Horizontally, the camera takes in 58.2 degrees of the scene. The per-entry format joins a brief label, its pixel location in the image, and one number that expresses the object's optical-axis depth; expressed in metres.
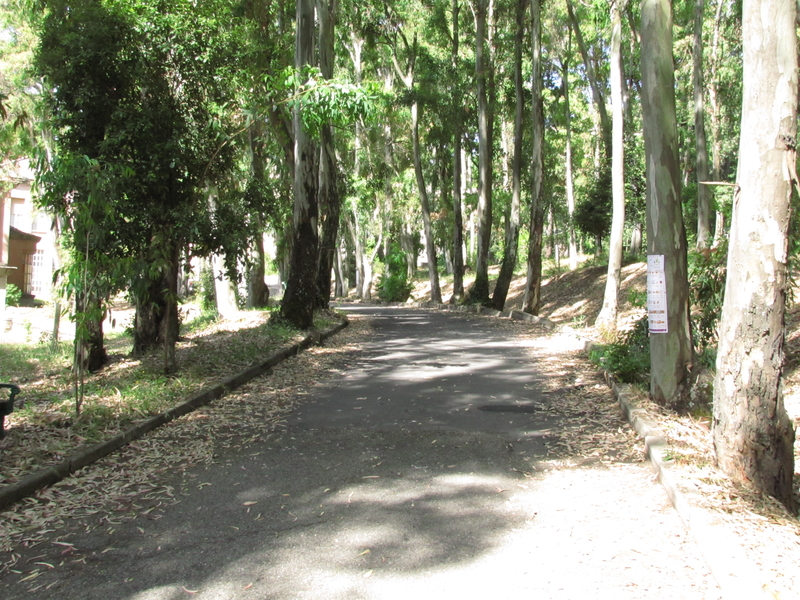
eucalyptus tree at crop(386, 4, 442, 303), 30.16
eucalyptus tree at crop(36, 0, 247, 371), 9.36
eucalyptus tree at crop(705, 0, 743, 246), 27.14
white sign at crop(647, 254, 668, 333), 7.48
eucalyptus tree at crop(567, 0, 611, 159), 21.37
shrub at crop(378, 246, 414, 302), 40.81
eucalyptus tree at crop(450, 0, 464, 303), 28.38
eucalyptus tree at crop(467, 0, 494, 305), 26.44
